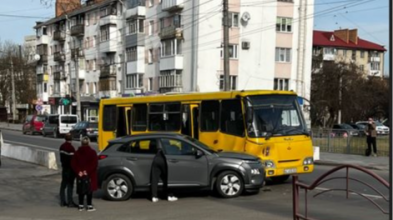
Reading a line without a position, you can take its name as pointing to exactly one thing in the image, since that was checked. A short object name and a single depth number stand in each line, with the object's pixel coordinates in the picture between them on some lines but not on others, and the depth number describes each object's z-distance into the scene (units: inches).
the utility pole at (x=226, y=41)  1027.9
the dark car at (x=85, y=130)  1551.4
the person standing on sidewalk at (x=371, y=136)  936.9
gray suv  487.5
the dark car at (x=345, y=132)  1022.4
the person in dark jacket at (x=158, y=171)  471.8
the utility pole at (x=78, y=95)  1863.7
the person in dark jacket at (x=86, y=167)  435.5
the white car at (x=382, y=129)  1904.5
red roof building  3791.8
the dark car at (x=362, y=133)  1004.2
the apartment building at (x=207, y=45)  1867.6
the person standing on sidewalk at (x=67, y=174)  462.0
